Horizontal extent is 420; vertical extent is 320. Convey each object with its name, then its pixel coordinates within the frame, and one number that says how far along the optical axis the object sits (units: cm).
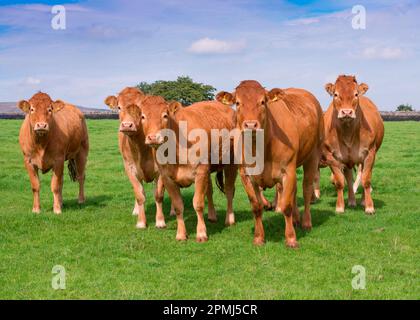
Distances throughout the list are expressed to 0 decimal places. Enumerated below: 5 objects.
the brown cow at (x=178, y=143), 844
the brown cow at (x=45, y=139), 1078
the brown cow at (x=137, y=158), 957
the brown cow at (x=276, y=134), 787
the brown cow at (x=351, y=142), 1102
